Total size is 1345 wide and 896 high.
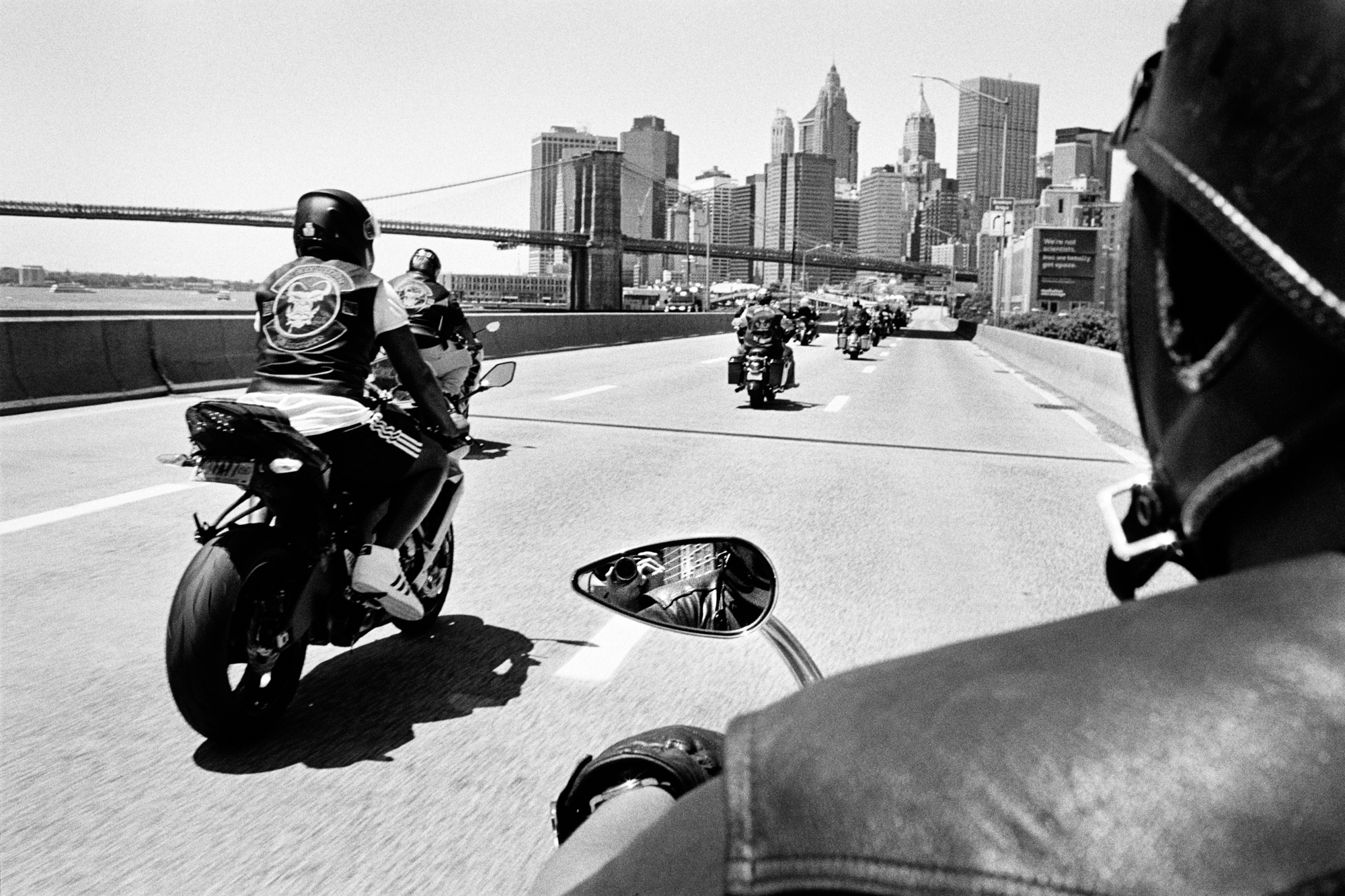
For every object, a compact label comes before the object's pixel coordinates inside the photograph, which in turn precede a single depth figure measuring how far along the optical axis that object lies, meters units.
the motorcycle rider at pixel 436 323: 9.81
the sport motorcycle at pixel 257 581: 3.49
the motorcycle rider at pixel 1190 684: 0.58
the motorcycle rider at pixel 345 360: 4.12
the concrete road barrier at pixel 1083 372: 15.32
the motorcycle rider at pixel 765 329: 15.75
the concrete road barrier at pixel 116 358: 12.55
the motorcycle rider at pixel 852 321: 30.91
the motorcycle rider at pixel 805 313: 25.51
